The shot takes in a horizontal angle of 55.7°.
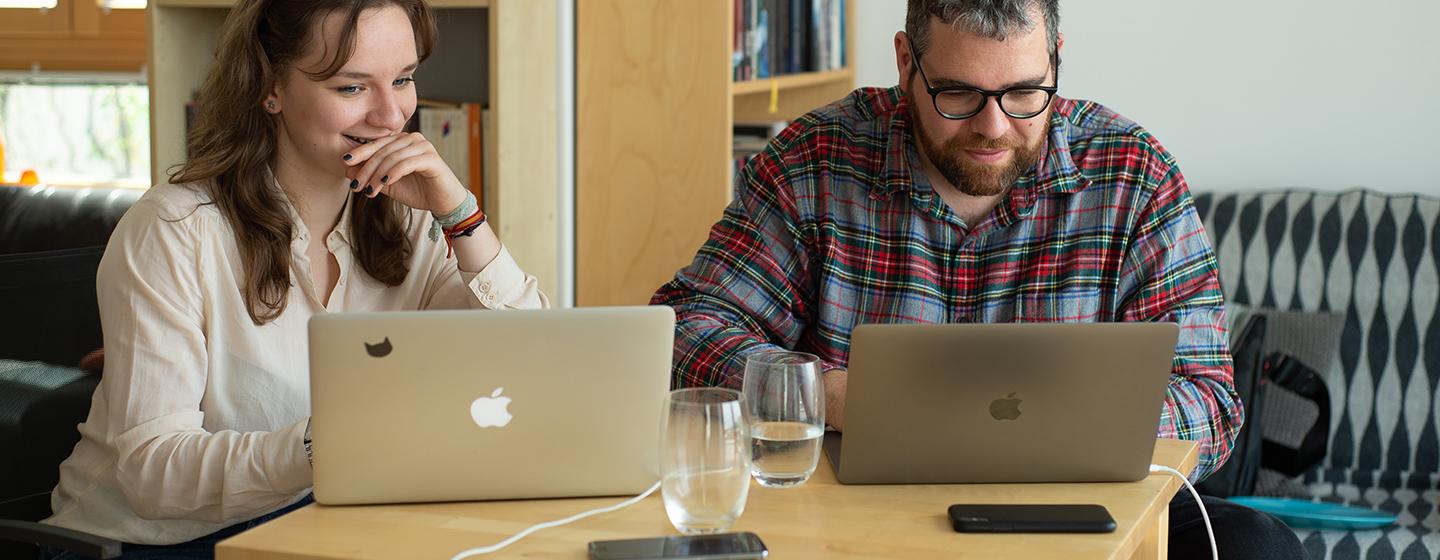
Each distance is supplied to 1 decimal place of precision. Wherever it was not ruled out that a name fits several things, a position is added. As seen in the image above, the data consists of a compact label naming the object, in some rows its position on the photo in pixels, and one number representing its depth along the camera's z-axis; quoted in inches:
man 67.5
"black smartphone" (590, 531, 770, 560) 41.9
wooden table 43.1
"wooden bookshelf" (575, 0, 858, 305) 104.3
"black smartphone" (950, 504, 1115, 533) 45.1
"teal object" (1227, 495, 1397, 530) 88.7
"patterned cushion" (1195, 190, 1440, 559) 96.5
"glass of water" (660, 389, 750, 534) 42.6
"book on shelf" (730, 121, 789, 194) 125.6
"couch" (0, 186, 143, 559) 66.5
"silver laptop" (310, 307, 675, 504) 45.1
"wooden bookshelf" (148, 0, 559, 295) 97.3
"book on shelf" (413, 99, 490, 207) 98.7
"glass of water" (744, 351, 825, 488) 48.7
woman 55.7
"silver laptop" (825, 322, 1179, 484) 48.0
